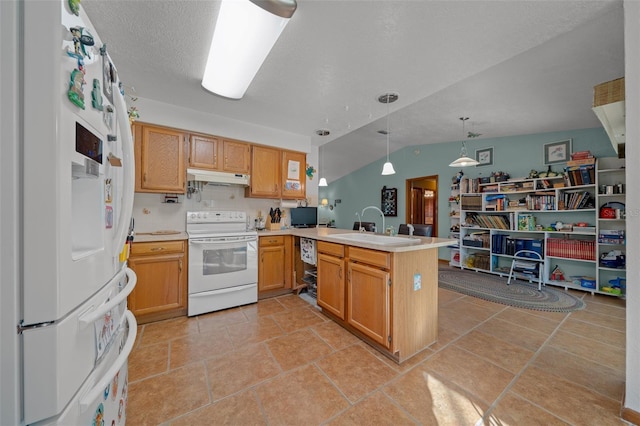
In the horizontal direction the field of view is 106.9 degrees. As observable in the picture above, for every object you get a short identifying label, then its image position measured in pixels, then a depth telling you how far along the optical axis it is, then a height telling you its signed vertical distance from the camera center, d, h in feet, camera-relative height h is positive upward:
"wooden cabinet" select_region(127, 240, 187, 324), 7.85 -2.34
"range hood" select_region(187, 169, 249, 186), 9.42 +1.47
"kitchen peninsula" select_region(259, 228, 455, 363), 6.03 -2.20
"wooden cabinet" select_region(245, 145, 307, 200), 11.15 +1.95
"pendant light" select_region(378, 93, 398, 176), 8.59 +4.26
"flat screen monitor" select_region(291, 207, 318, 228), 12.59 -0.24
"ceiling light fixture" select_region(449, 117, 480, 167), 11.40 +2.45
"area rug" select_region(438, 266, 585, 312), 9.82 -3.84
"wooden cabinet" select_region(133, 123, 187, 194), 8.80 +2.08
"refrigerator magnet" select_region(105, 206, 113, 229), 2.96 -0.05
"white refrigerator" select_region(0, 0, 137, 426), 1.80 -0.12
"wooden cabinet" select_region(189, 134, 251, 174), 9.80 +2.54
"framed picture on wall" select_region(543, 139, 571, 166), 12.50 +3.25
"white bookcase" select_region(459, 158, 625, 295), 11.06 -0.69
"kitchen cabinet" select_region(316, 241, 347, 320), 7.64 -2.24
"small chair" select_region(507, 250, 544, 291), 12.69 -2.78
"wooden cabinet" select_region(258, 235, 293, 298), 10.25 -2.33
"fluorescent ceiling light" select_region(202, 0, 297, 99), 4.71 +4.09
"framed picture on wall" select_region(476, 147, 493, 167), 15.51 +3.73
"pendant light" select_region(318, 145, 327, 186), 17.80 +5.18
